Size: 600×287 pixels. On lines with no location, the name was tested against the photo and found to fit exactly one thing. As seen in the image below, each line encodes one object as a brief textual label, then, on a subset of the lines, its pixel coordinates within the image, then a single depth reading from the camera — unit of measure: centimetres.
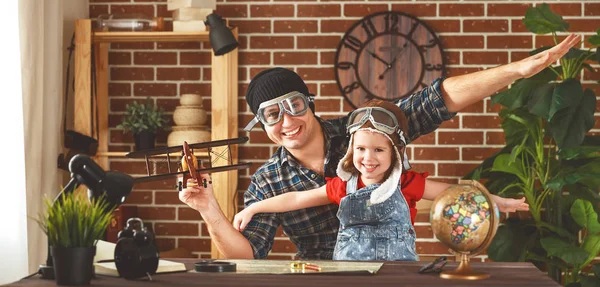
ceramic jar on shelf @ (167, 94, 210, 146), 418
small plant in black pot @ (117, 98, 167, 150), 427
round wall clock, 438
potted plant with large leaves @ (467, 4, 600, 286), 391
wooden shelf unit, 414
